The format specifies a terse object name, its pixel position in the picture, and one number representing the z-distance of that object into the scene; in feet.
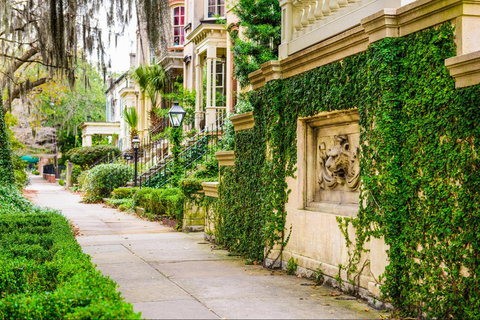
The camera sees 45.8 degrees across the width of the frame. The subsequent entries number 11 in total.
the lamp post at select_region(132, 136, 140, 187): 77.87
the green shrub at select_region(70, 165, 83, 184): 127.93
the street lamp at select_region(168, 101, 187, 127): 48.75
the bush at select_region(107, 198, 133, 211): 67.36
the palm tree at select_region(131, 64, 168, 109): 99.19
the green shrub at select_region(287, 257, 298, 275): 26.11
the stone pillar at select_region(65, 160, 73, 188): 130.30
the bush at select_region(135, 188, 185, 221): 47.80
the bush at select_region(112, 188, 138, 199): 76.38
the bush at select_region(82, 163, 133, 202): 85.76
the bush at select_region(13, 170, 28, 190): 85.23
